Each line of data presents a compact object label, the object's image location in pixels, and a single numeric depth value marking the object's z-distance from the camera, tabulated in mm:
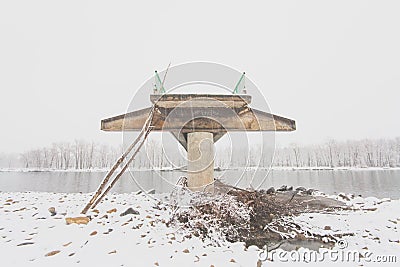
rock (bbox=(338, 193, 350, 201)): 6738
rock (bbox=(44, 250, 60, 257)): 2457
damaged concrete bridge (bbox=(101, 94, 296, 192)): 5203
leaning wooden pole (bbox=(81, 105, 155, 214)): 3796
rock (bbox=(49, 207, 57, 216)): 3957
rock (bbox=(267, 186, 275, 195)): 6814
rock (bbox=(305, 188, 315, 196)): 7187
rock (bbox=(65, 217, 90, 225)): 3430
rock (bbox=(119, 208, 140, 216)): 4189
